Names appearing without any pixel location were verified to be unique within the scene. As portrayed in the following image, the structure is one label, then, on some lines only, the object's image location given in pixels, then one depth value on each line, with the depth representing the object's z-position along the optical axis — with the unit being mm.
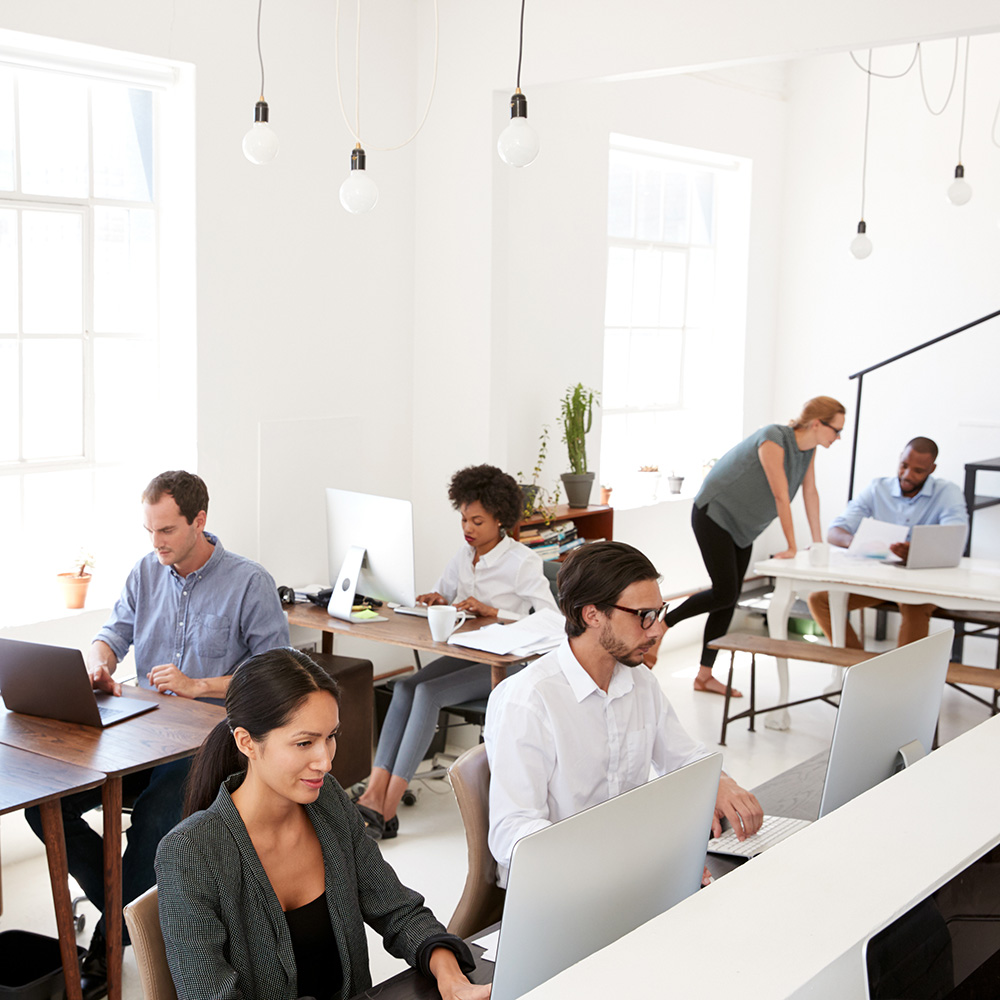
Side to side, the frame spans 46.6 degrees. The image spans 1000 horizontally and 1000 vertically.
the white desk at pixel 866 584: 5012
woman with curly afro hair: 4258
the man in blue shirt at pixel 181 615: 3412
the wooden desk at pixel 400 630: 3941
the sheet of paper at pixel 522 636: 3941
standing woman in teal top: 5688
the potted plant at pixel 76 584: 4188
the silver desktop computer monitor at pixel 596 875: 1348
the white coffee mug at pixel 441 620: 4014
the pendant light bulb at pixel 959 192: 5980
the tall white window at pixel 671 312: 6734
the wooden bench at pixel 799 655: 4723
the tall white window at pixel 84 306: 4043
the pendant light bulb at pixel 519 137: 3256
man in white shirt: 2344
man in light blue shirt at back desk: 5645
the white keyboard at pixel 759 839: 2244
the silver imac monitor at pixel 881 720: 1951
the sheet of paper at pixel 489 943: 1938
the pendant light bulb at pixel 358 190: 3574
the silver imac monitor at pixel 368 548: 4238
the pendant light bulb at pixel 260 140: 3438
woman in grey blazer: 1807
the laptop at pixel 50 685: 3016
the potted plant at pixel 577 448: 5816
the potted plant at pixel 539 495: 5449
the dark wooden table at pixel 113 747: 2830
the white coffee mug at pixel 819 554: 5410
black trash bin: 3000
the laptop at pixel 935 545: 5262
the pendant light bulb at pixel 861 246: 6391
